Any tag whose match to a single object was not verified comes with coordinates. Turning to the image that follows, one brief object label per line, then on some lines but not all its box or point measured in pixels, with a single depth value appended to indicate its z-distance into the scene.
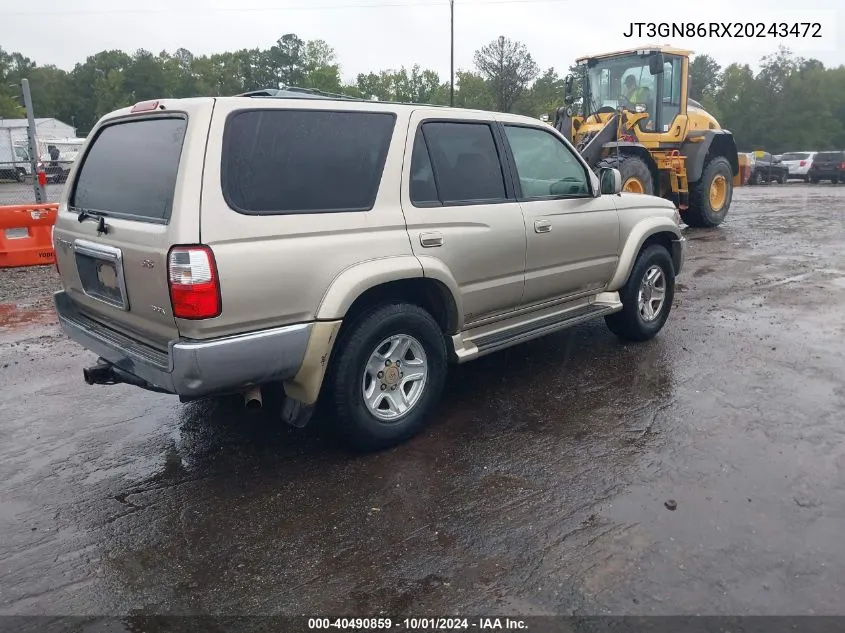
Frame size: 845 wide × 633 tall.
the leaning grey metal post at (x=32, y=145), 9.86
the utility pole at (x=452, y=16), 30.06
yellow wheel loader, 11.87
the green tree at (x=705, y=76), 75.59
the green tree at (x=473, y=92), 44.71
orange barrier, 9.03
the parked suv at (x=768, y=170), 31.53
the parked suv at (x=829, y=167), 29.13
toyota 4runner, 3.15
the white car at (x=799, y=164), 30.75
